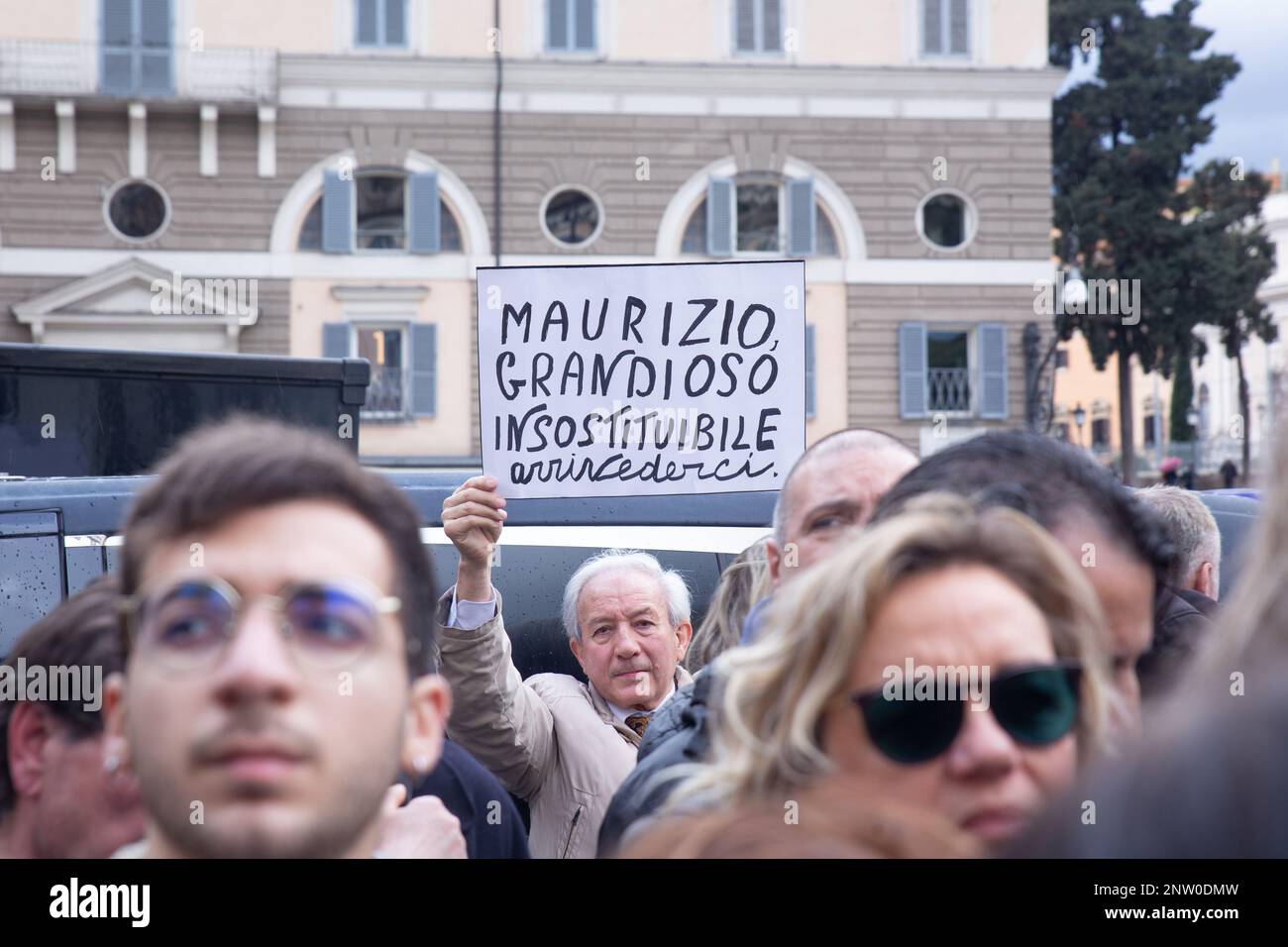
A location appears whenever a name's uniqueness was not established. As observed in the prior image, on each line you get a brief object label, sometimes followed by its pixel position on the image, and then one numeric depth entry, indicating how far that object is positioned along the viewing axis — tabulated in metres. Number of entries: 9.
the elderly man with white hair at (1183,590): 2.67
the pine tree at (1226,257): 29.09
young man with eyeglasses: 1.46
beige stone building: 23.20
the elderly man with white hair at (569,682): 3.72
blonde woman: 1.69
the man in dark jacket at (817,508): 2.81
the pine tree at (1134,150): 29.36
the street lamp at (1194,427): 36.47
